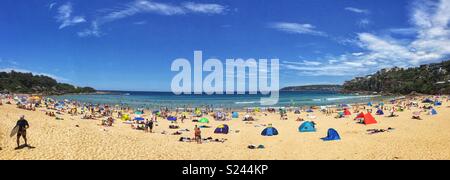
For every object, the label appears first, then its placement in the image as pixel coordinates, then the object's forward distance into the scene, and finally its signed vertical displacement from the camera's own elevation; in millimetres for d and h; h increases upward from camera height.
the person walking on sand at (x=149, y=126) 24281 -2493
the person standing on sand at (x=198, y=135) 19386 -2564
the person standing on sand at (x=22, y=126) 13436 -1351
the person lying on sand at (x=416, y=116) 29597 -2098
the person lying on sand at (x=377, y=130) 21875 -2624
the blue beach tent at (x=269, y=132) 22453 -2729
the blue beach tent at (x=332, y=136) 19484 -2635
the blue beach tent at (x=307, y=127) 23989 -2553
